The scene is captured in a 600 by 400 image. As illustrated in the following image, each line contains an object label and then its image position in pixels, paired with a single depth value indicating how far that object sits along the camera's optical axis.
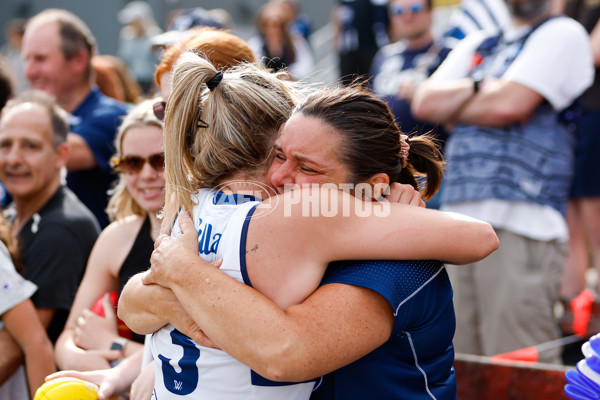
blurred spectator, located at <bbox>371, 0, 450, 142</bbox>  4.36
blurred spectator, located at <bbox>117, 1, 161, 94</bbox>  11.02
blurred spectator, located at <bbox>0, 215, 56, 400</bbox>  2.69
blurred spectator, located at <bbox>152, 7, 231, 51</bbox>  4.71
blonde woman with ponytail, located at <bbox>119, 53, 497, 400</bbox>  1.53
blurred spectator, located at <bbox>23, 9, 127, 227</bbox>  4.16
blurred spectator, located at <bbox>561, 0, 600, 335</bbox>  4.61
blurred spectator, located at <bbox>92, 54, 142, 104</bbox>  5.83
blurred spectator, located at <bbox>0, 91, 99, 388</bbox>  2.96
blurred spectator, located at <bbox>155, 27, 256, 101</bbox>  2.48
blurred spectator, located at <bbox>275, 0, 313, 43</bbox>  9.27
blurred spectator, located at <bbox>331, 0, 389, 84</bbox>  7.49
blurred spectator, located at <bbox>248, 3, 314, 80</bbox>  8.12
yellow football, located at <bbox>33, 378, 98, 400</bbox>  2.03
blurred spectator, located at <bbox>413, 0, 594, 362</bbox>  3.54
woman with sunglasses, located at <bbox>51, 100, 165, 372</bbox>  2.59
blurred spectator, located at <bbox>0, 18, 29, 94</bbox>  11.15
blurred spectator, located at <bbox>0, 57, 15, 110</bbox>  4.39
